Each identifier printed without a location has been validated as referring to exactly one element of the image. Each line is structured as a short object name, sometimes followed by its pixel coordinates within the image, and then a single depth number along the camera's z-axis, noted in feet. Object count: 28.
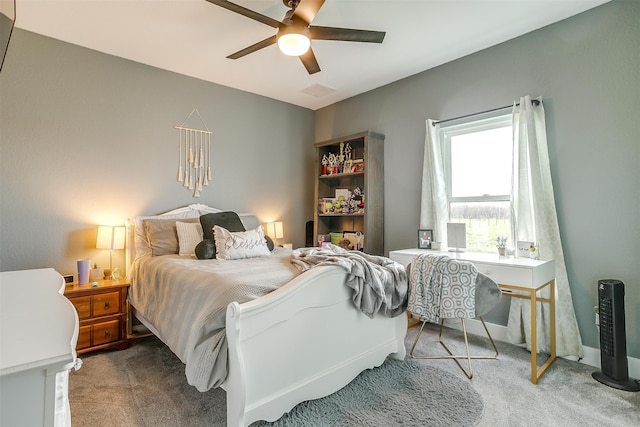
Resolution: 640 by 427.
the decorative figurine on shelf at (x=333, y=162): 13.72
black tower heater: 6.81
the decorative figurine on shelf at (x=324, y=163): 14.10
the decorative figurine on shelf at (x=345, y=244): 12.99
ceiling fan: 6.33
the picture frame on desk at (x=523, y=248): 8.30
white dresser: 1.99
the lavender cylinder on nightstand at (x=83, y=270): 8.79
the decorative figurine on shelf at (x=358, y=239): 12.77
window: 9.60
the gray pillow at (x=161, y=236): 9.75
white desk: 7.05
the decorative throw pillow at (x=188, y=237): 9.88
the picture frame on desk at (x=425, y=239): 10.39
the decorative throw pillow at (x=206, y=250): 8.98
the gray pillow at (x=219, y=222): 9.82
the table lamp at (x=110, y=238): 9.33
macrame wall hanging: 11.63
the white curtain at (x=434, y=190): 10.58
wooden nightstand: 8.33
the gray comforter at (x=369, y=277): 6.40
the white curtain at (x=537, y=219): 8.10
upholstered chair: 6.89
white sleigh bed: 4.89
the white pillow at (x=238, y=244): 8.94
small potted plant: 8.81
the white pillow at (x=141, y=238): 9.82
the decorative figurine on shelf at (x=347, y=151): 13.44
